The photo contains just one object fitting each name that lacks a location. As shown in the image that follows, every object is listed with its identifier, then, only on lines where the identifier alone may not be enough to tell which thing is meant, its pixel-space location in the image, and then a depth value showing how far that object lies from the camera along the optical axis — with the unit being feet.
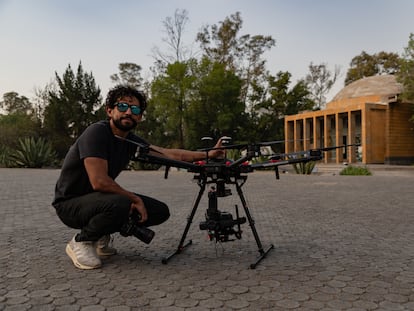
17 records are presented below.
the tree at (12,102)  219.61
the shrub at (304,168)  65.57
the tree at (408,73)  100.09
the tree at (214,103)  136.56
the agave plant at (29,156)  83.92
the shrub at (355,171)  63.69
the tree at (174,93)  131.13
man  10.43
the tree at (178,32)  138.10
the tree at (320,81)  170.50
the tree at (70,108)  134.62
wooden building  110.52
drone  10.87
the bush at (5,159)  86.07
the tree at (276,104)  149.18
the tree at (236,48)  162.30
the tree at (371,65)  169.58
